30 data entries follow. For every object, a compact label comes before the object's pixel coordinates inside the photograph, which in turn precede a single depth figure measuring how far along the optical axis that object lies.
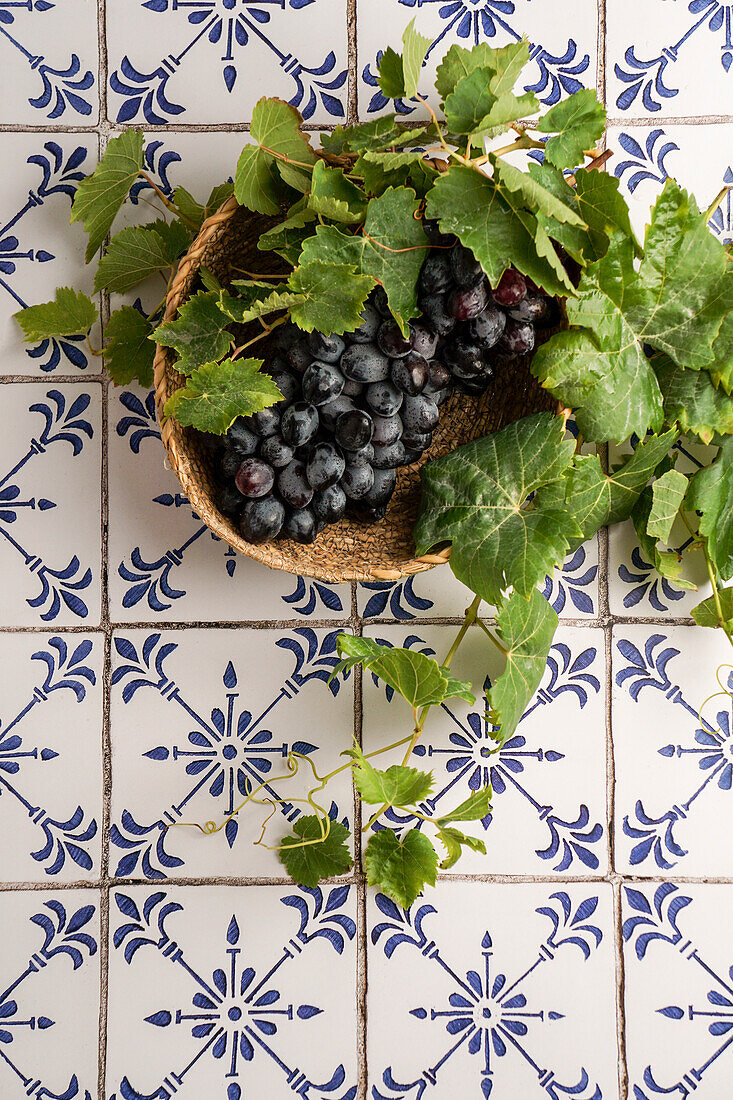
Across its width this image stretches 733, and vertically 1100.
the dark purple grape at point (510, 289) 0.86
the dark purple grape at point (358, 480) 0.88
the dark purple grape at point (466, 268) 0.85
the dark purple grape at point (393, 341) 0.86
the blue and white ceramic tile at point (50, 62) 1.03
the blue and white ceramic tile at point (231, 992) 1.04
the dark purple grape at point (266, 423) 0.88
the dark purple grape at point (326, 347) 0.86
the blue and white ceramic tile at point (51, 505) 1.05
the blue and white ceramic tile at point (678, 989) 1.05
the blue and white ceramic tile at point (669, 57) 1.04
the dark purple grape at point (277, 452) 0.88
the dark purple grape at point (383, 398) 0.87
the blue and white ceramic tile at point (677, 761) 1.06
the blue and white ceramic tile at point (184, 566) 1.05
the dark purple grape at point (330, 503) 0.89
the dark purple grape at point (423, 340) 0.87
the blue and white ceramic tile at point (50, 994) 1.05
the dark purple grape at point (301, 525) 0.89
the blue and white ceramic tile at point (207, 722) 1.06
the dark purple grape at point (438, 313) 0.87
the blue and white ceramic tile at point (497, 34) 1.03
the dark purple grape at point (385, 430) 0.88
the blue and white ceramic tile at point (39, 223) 1.04
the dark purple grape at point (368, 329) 0.87
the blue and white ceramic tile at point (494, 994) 1.04
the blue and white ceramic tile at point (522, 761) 1.05
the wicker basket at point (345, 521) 0.89
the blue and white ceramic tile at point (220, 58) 1.03
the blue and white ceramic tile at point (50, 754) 1.06
